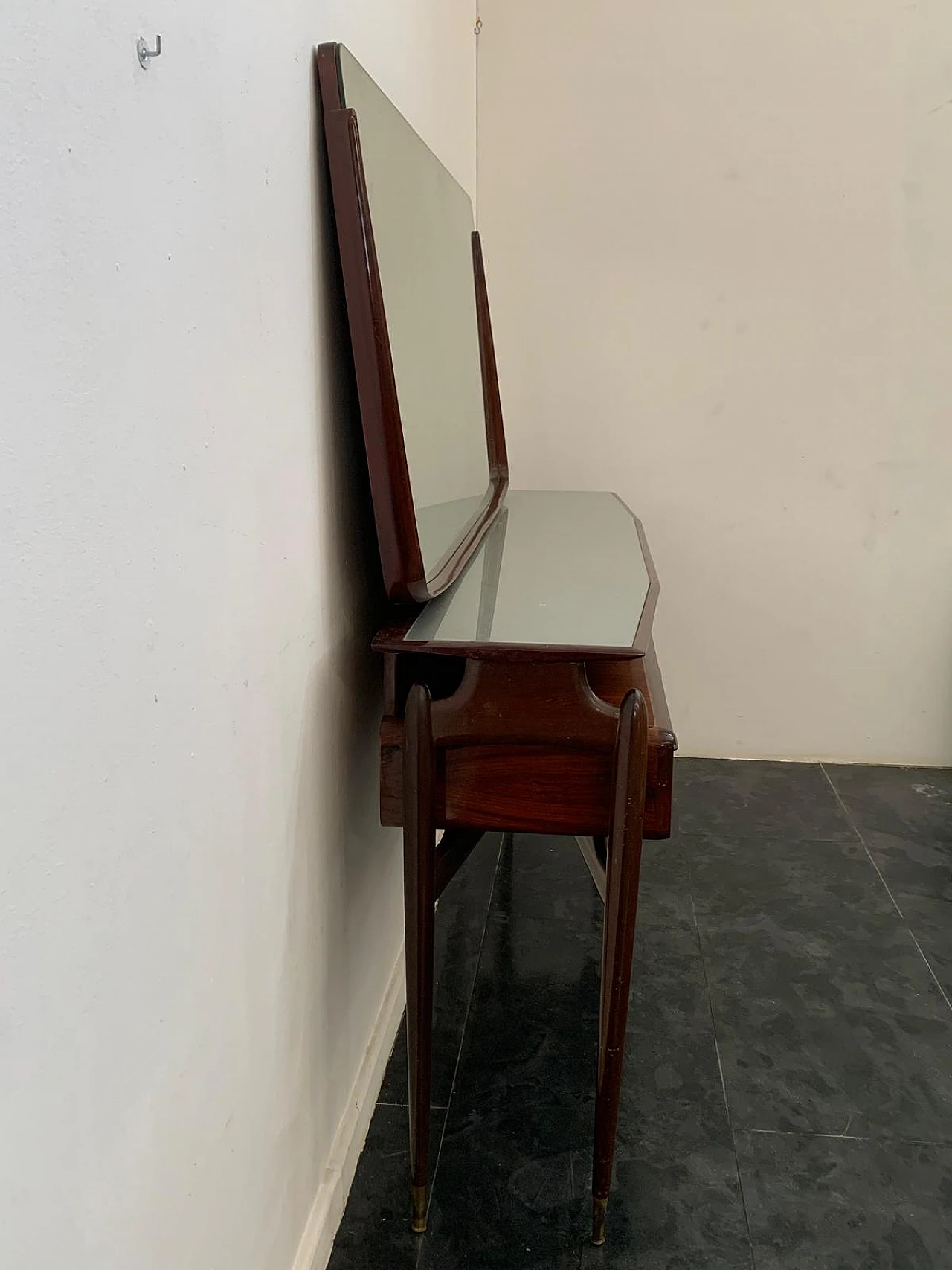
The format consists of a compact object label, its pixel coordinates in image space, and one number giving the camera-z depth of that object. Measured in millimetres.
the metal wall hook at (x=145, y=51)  692
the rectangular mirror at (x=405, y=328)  1190
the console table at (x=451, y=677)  1204
